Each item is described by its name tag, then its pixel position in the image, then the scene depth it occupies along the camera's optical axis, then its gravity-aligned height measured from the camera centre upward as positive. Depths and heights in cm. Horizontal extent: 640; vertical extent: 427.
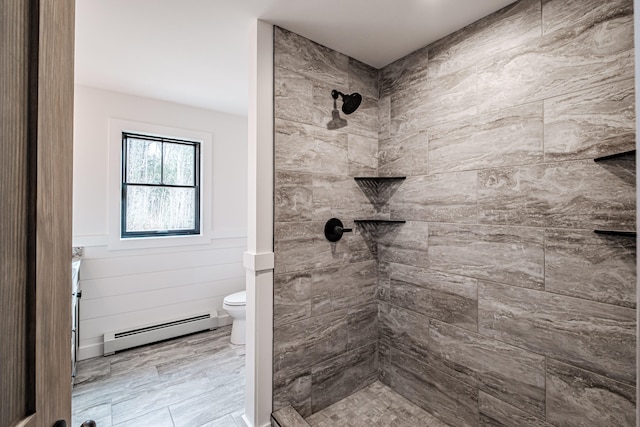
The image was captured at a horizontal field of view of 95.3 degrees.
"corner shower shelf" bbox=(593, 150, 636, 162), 114 +24
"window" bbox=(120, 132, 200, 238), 297 +29
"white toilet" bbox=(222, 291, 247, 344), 288 -98
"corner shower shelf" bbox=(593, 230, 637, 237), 115 -7
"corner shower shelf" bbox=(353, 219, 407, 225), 206 -5
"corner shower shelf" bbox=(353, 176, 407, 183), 207 +26
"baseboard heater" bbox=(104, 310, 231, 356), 274 -120
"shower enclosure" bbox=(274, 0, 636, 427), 129 -5
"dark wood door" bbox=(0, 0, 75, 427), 44 +1
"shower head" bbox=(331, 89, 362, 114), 193 +76
